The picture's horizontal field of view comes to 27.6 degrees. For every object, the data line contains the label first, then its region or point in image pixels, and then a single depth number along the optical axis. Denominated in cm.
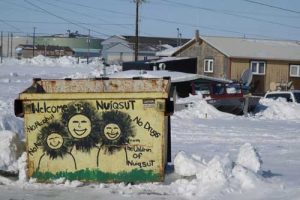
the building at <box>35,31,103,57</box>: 14636
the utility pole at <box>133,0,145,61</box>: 5477
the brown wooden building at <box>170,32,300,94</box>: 5091
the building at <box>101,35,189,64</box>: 10539
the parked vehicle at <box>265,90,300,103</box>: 3250
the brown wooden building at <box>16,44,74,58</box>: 12305
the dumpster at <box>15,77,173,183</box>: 838
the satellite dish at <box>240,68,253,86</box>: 3688
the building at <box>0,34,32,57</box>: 13962
